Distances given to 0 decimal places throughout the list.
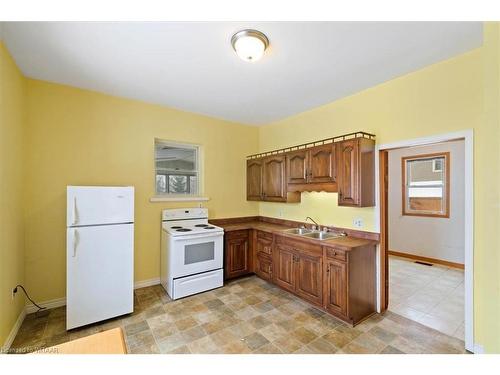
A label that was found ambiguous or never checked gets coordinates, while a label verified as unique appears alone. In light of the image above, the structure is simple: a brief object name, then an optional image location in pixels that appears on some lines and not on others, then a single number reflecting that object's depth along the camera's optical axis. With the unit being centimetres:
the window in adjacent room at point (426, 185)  428
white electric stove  300
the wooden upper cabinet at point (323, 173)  263
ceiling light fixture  183
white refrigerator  231
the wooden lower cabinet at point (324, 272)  243
